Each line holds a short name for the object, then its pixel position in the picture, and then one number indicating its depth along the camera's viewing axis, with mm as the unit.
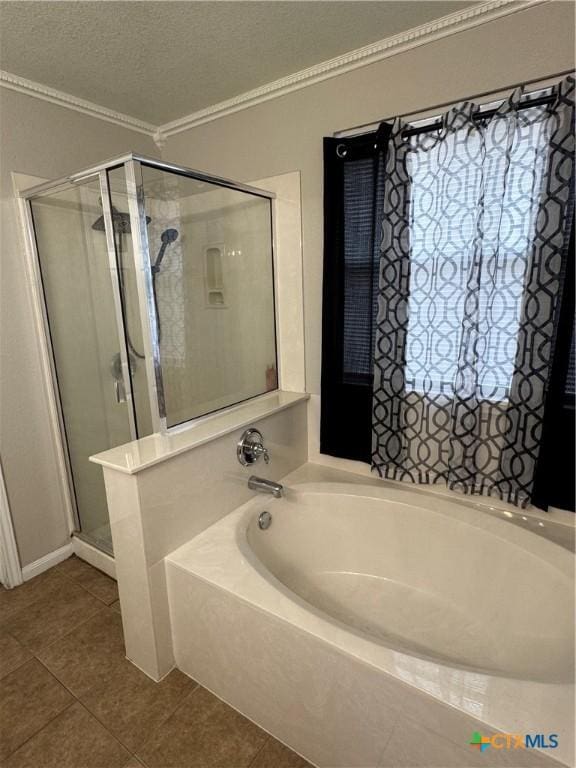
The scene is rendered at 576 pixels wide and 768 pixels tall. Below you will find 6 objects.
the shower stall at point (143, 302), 1635
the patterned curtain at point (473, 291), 1498
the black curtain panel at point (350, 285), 1847
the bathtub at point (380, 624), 1007
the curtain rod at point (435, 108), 1479
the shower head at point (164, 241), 1657
